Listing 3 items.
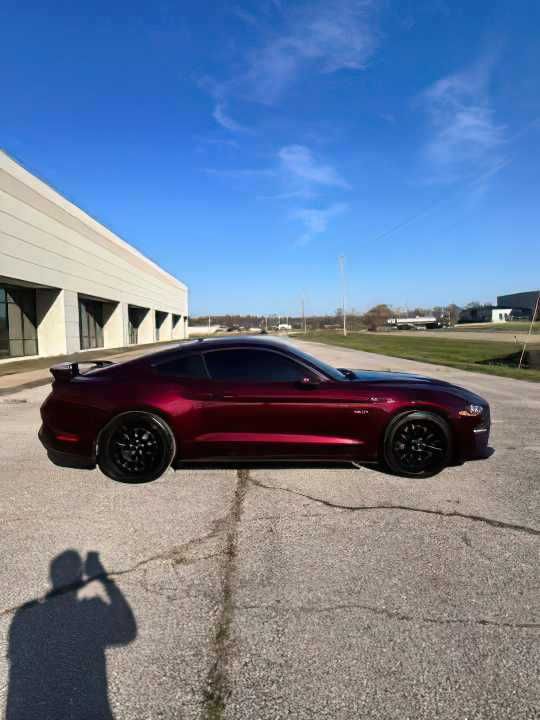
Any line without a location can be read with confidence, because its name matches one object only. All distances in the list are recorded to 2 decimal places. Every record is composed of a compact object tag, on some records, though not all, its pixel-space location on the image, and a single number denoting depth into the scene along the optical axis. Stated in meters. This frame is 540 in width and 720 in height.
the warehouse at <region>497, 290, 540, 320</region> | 130.38
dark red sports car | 4.46
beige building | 21.03
